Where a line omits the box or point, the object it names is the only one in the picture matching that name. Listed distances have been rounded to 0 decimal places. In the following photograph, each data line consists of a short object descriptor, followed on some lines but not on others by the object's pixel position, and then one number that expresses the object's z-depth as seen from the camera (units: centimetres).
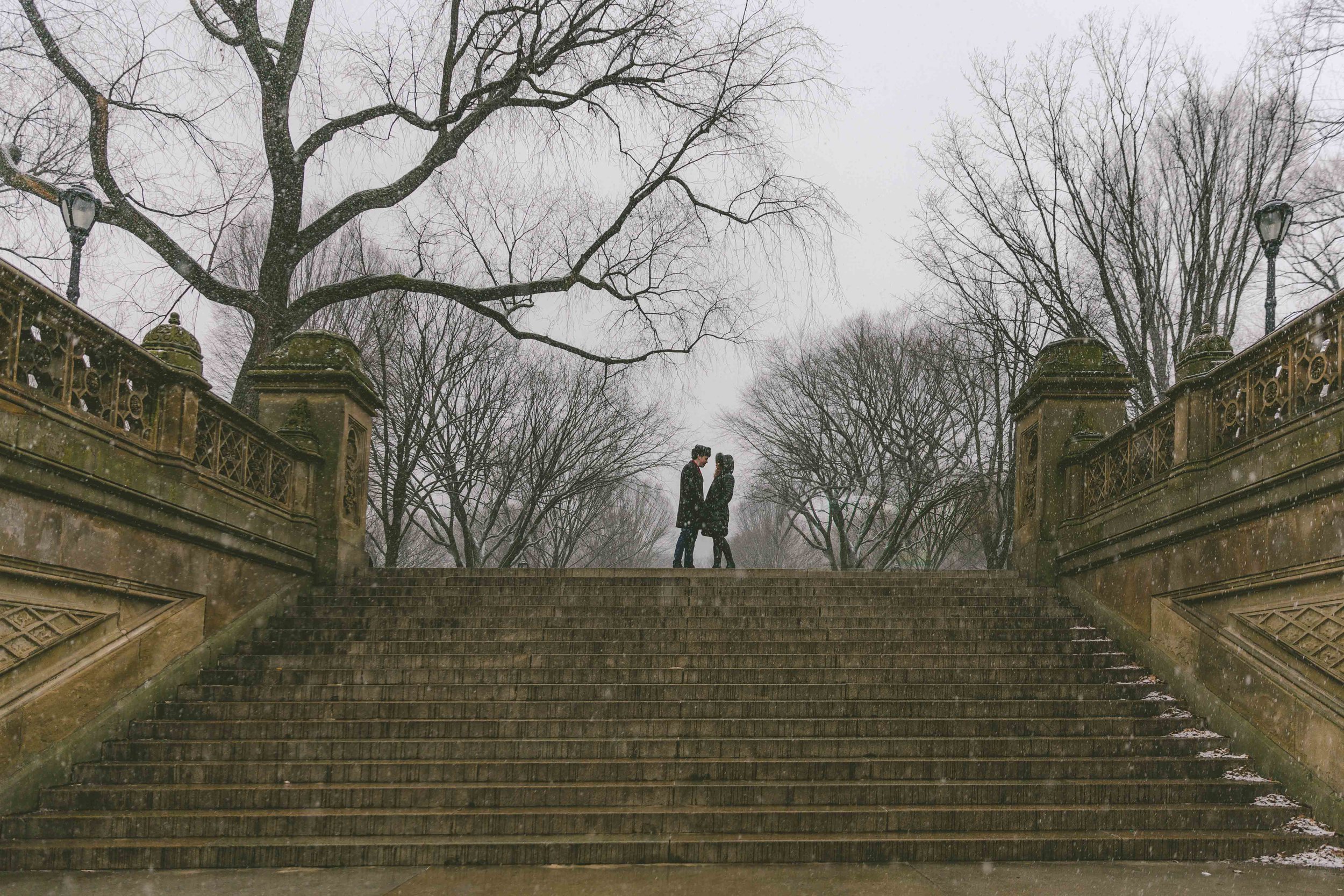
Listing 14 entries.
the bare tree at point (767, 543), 5469
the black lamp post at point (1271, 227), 886
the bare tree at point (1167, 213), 1446
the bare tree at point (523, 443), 2044
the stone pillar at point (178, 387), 767
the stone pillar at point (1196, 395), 753
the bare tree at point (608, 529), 2831
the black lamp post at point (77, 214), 842
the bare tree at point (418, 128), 1291
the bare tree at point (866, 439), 2316
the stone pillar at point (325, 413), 1085
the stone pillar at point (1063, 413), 1087
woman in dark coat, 1280
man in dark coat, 1276
